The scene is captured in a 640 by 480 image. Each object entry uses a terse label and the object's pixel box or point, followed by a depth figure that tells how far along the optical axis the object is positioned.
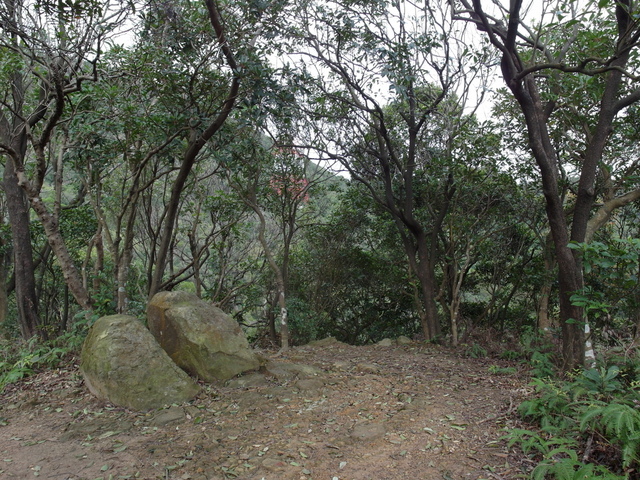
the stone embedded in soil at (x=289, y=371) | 5.75
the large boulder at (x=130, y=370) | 4.86
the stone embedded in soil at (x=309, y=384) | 5.38
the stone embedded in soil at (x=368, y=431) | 4.14
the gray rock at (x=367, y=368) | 6.35
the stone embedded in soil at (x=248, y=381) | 5.44
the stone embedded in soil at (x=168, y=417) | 4.48
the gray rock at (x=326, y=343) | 9.12
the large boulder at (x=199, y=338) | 5.54
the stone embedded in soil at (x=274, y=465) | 3.63
